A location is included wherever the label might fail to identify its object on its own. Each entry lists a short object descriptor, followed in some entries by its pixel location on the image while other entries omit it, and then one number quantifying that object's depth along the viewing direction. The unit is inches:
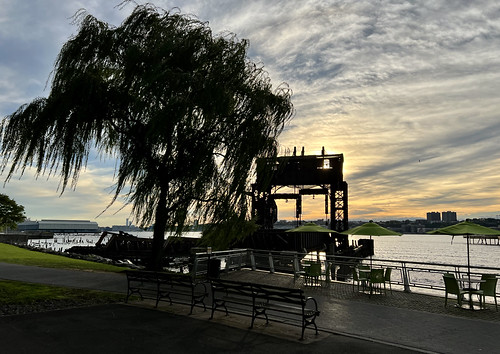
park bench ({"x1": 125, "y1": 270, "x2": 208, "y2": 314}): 431.2
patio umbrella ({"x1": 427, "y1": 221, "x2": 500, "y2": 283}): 499.6
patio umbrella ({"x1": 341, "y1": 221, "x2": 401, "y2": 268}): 605.1
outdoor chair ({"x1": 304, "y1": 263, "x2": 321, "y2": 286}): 644.7
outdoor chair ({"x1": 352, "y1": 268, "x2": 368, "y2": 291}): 596.1
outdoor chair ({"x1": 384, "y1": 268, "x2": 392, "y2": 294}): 591.7
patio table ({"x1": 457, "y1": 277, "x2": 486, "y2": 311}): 469.7
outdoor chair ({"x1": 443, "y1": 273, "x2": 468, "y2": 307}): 476.1
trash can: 678.5
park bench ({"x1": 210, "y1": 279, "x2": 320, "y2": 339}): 338.0
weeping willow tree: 633.6
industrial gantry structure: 2058.3
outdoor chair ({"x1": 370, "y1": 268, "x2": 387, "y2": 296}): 565.0
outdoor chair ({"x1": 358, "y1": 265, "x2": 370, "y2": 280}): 602.2
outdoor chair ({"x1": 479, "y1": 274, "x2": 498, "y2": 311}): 475.2
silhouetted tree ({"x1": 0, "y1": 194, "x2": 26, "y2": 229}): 2437.3
